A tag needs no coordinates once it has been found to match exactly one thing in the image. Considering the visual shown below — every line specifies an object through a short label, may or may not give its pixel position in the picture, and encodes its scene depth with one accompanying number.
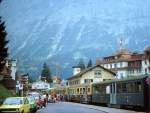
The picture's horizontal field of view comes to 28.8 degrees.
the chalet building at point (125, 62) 90.98
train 23.75
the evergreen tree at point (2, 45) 31.31
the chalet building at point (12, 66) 60.48
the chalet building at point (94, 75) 67.50
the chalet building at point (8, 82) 42.57
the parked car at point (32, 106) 22.42
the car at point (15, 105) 17.67
